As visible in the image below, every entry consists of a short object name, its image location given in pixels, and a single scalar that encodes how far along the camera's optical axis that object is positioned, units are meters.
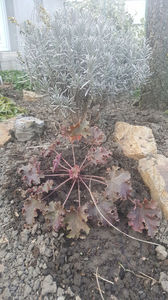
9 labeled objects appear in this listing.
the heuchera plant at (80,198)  0.38
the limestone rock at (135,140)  0.55
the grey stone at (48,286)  0.33
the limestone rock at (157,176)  0.43
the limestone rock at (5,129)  0.67
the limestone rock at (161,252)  0.36
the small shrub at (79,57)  0.48
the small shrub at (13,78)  1.59
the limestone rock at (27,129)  0.66
